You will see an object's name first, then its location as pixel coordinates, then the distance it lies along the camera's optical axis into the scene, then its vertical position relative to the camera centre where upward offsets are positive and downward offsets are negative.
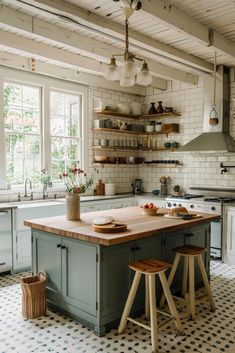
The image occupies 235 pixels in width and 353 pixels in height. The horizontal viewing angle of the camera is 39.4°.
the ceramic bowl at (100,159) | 6.48 +0.04
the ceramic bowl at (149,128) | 6.97 +0.71
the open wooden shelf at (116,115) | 6.36 +0.94
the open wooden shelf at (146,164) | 6.58 -0.06
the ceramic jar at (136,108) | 6.98 +1.14
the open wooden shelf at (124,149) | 6.51 +0.26
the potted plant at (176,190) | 6.26 -0.56
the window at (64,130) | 5.97 +0.58
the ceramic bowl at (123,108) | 6.70 +1.09
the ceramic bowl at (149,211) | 3.99 -0.61
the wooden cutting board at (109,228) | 2.99 -0.61
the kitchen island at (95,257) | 2.94 -0.95
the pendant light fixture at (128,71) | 3.01 +0.87
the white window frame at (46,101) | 5.20 +1.07
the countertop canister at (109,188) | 6.52 -0.53
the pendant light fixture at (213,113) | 5.81 +0.86
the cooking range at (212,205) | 5.26 -0.74
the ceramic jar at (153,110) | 6.94 +1.09
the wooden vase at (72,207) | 3.57 -0.50
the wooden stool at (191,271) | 3.32 -1.16
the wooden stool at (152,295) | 2.76 -1.18
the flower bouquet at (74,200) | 3.58 -0.42
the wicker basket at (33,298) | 3.22 -1.37
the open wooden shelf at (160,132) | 6.43 +0.62
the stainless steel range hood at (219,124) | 5.67 +0.70
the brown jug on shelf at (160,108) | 6.81 +1.10
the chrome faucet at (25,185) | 5.47 -0.40
